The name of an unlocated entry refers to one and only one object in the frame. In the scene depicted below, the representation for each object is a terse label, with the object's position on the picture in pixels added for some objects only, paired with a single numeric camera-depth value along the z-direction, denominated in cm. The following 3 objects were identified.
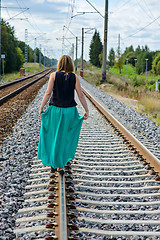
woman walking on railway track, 439
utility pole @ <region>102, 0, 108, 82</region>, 2654
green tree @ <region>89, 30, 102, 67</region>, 11538
